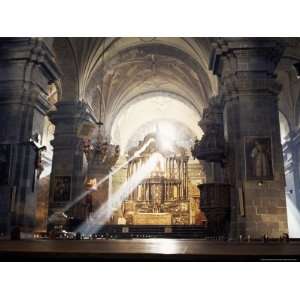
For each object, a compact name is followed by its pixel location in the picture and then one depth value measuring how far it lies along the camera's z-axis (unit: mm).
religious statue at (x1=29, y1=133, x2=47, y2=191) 8352
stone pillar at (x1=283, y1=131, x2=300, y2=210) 12844
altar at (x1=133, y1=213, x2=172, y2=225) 17109
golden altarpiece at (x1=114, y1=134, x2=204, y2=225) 17588
